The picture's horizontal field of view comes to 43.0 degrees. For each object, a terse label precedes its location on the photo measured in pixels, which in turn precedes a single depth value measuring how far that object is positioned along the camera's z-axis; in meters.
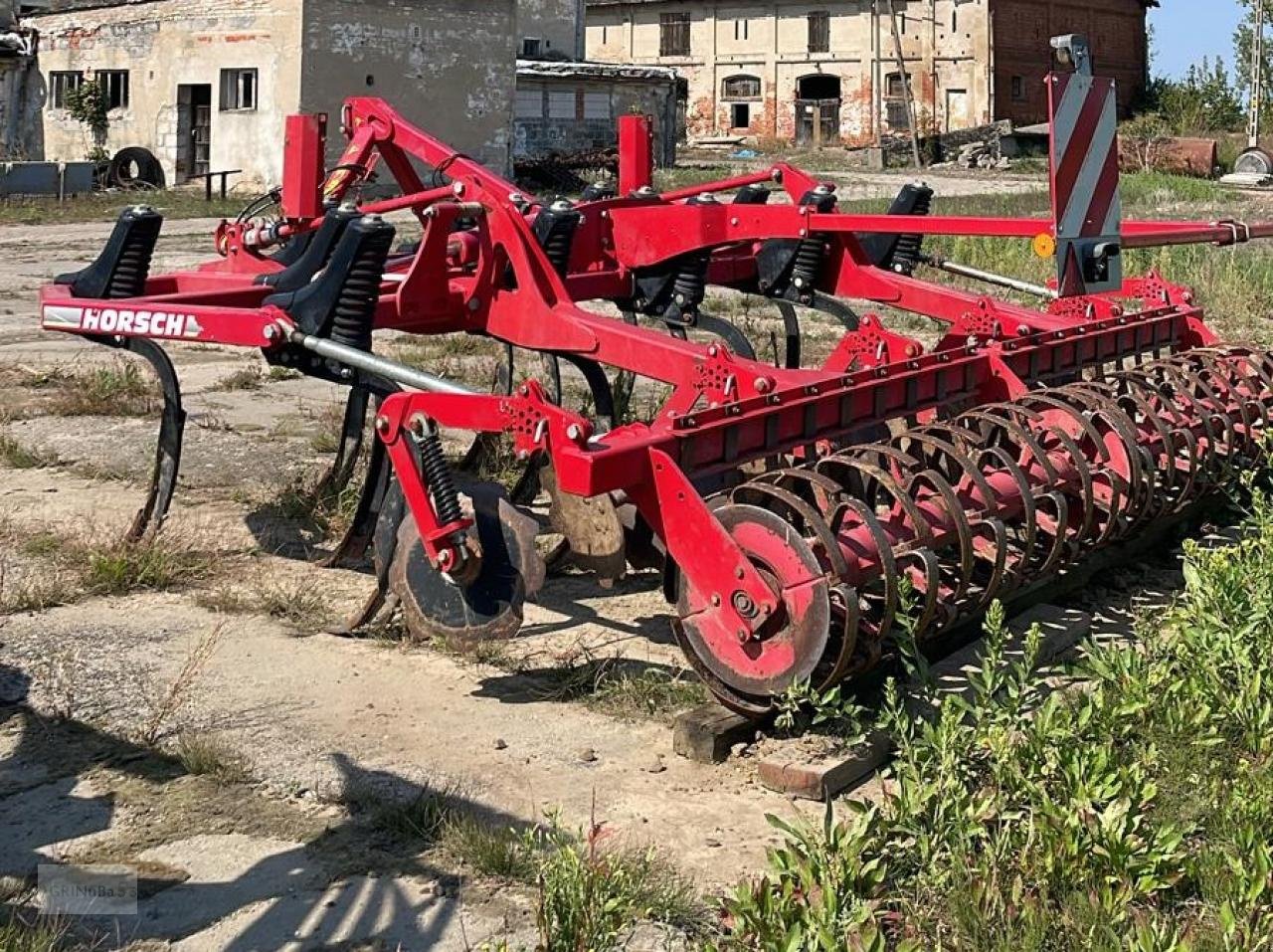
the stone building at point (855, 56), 41.78
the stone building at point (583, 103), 33.75
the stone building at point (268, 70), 25.27
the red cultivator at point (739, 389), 4.33
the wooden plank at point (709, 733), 4.20
